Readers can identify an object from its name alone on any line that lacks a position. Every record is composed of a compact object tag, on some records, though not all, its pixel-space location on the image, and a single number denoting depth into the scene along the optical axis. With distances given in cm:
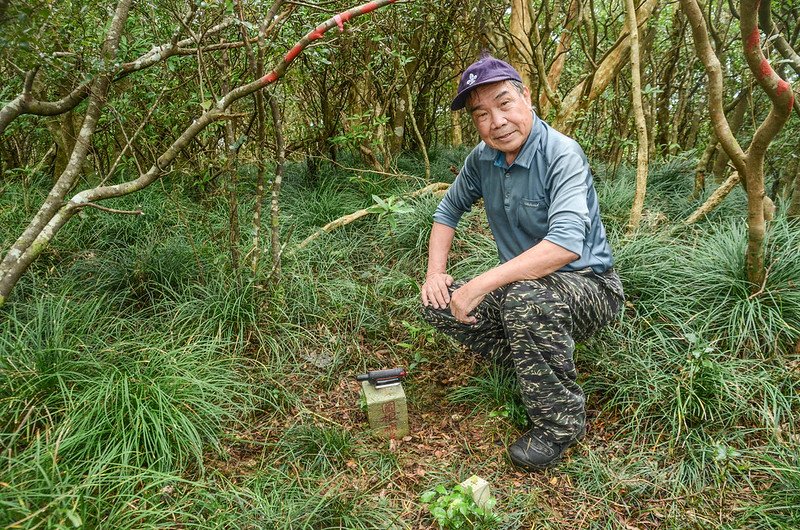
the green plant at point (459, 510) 196
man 229
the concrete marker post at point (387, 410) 263
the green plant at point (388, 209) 284
